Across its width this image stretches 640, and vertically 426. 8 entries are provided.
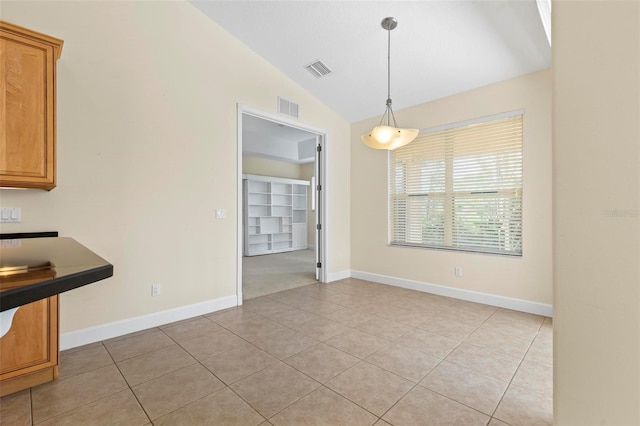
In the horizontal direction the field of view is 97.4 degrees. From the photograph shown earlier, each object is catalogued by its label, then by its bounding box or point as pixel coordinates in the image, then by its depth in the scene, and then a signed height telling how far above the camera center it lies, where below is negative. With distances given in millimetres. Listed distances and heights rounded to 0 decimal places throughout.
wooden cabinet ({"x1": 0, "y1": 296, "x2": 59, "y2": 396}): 1859 -927
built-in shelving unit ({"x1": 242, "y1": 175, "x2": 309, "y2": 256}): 8000 -21
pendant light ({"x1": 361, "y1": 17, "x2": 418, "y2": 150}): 2887 +813
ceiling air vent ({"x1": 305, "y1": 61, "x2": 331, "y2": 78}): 3790 +1995
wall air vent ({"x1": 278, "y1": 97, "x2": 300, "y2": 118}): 4098 +1582
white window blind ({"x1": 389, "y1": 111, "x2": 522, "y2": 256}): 3533 +355
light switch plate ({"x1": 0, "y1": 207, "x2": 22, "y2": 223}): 2200 -2
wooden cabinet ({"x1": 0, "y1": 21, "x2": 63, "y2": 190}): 1950 +769
